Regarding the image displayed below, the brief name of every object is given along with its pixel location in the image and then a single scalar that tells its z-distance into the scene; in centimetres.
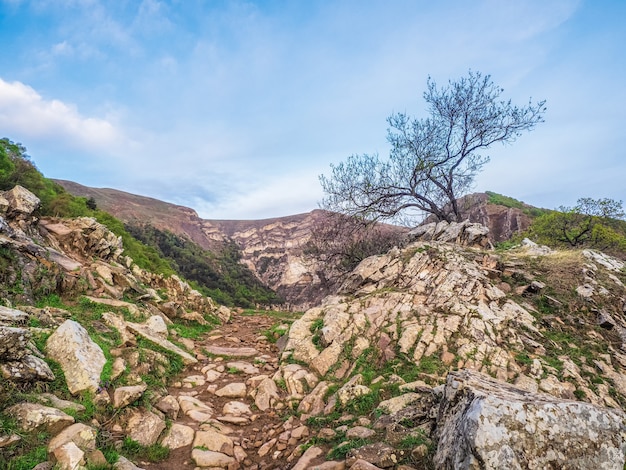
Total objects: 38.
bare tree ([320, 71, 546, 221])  1484
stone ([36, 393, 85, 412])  430
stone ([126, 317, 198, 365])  791
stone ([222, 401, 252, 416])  620
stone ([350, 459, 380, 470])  351
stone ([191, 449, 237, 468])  462
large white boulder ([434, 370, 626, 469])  287
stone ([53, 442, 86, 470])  345
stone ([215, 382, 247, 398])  694
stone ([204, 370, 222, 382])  755
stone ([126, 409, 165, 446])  473
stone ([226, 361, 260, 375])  812
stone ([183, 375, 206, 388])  715
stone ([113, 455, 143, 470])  380
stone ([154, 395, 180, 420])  563
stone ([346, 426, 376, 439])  450
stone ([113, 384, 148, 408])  509
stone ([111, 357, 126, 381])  571
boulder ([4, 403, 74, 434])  379
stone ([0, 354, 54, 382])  430
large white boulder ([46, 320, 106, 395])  507
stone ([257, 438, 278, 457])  502
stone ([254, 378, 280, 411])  655
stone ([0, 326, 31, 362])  435
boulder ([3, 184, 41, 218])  1077
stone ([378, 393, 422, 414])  517
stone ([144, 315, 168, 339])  893
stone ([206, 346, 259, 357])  929
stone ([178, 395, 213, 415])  598
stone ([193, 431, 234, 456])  498
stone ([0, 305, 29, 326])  508
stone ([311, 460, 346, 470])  382
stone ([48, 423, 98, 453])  372
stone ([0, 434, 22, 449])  344
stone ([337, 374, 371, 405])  590
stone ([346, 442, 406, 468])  369
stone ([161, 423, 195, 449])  489
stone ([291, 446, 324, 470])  424
